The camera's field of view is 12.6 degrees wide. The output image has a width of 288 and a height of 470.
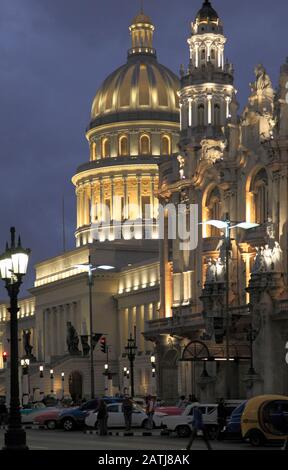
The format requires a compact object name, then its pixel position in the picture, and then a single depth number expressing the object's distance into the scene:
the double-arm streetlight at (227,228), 76.59
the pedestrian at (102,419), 58.50
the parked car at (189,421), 56.44
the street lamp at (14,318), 37.41
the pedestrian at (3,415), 72.79
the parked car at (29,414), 73.31
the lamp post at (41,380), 137.40
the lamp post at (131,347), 93.14
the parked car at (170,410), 64.81
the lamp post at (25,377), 125.75
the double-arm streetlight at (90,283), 90.12
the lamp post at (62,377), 139.36
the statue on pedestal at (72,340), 140.38
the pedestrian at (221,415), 54.25
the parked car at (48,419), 69.12
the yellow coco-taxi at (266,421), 47.03
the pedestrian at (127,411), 60.56
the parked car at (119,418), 64.88
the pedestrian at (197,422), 40.75
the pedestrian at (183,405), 67.07
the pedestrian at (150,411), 63.33
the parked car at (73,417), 66.56
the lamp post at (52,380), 137.50
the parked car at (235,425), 50.56
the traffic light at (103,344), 98.03
